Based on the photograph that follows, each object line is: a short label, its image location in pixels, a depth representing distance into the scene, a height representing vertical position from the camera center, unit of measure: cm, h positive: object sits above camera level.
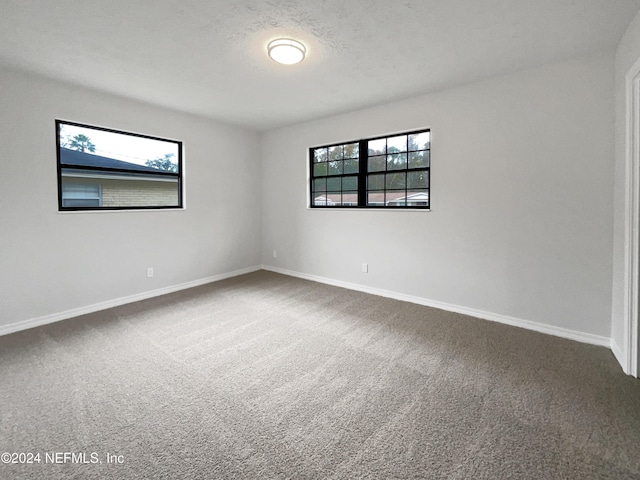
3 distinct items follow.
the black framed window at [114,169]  342 +81
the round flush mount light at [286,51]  246 +153
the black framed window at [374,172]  385 +85
